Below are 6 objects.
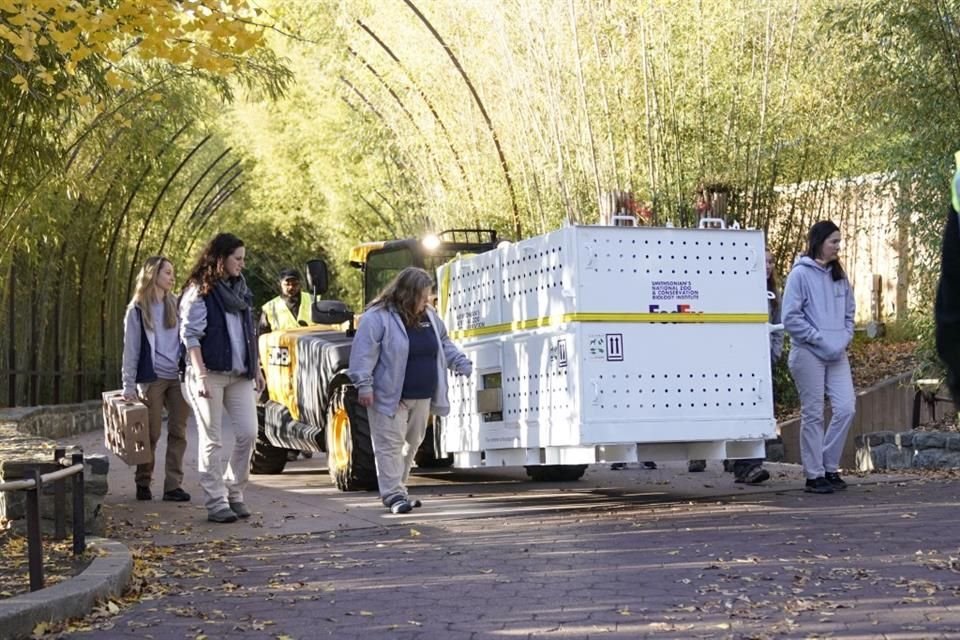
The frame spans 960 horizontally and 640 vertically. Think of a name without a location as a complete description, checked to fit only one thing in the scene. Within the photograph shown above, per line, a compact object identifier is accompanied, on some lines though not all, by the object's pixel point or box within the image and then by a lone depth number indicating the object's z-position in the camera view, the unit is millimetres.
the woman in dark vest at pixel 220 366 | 10680
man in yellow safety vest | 15344
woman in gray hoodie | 11539
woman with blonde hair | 12078
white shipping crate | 10367
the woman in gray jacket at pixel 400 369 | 10984
